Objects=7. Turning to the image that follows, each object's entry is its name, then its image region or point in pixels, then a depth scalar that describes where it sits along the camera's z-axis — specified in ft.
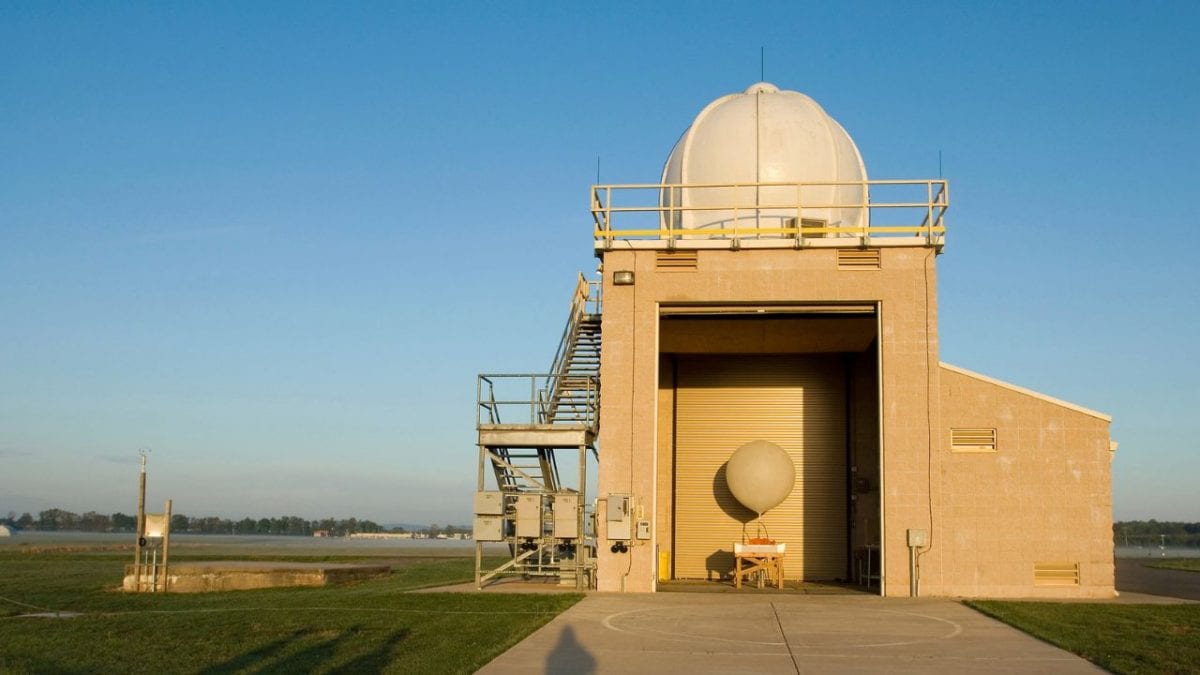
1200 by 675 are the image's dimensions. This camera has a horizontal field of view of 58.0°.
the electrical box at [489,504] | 76.84
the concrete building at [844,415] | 70.79
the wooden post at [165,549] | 92.02
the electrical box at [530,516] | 77.92
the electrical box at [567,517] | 76.18
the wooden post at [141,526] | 93.39
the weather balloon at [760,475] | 83.46
